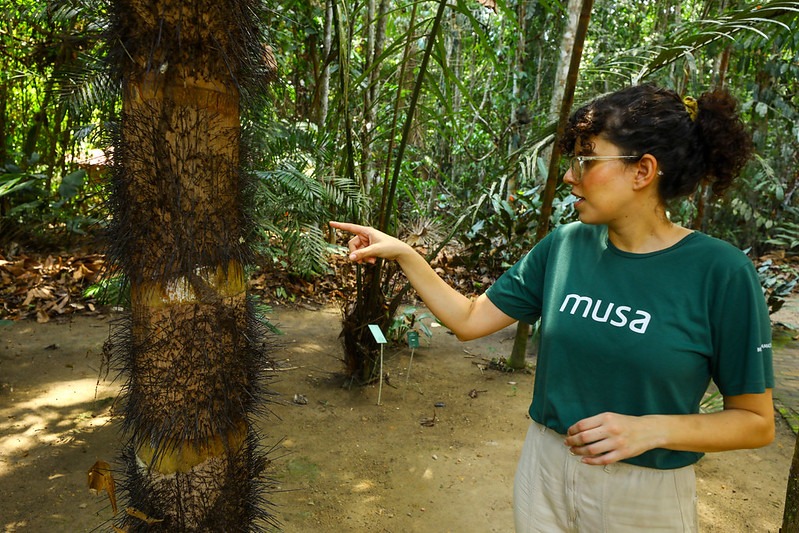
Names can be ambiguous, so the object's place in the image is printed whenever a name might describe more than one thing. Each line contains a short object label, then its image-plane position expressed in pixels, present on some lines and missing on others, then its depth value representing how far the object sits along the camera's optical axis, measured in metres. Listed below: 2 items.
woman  1.24
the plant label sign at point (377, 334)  3.35
